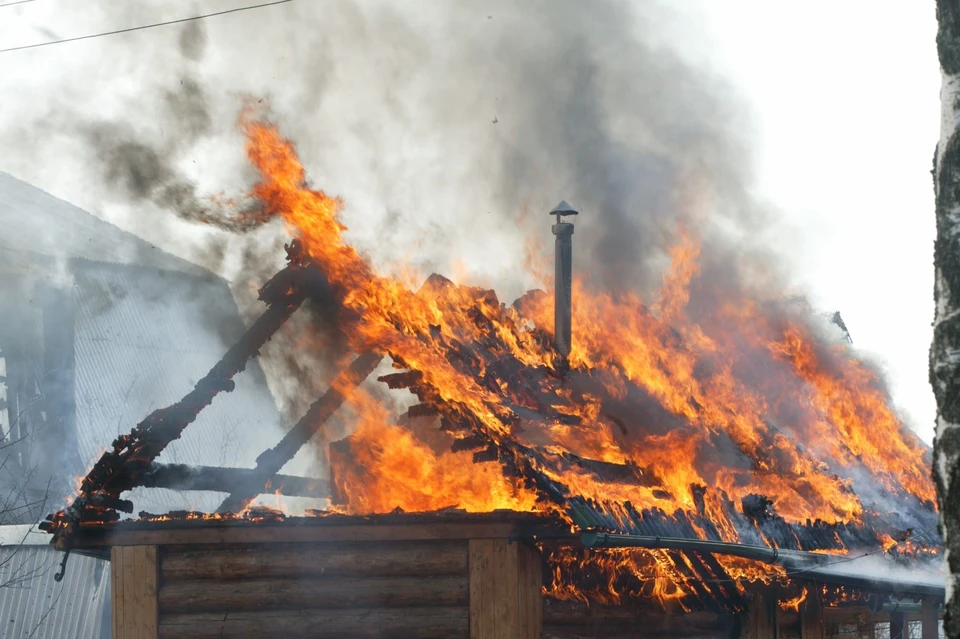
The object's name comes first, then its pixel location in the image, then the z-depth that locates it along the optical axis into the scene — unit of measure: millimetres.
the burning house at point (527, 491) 20031
